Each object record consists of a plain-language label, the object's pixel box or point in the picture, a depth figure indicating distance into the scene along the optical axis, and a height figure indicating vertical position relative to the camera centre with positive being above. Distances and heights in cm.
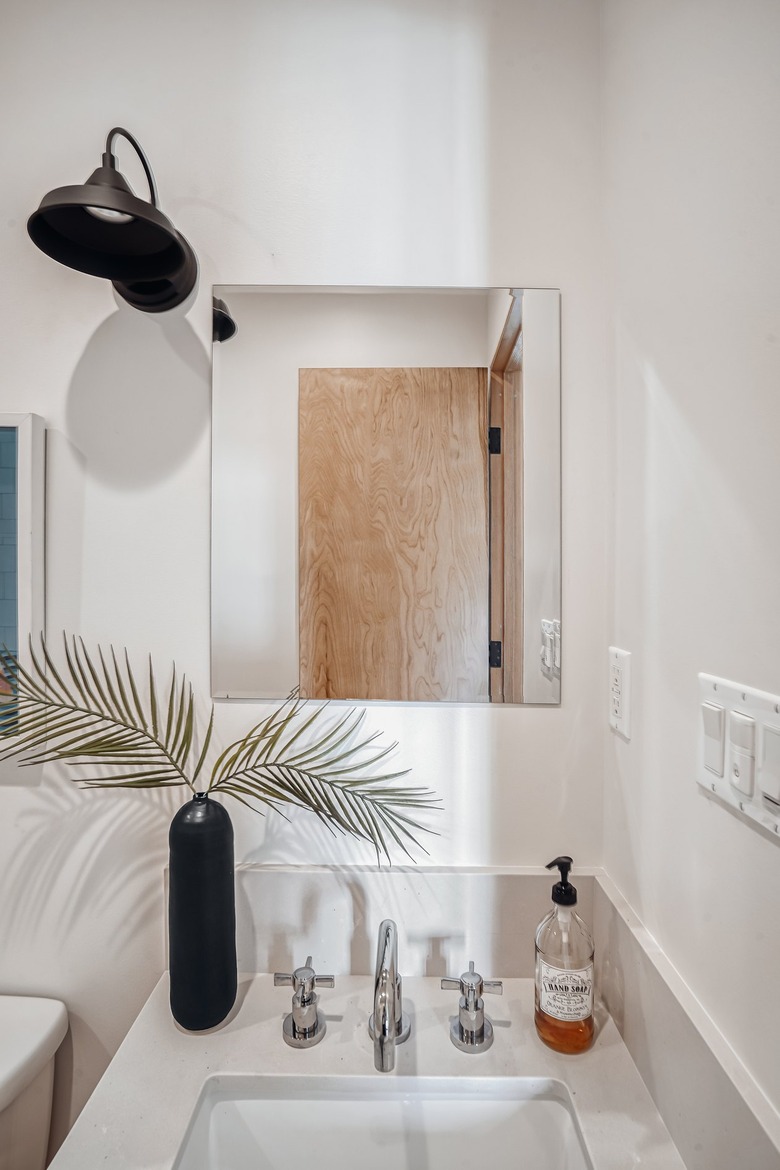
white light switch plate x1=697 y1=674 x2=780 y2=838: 54 -15
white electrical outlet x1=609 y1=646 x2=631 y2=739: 89 -15
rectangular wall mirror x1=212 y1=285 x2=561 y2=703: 97 +14
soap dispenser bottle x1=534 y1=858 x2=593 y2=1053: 80 -50
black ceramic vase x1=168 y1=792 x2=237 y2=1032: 83 -44
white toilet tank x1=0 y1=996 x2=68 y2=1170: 88 -68
